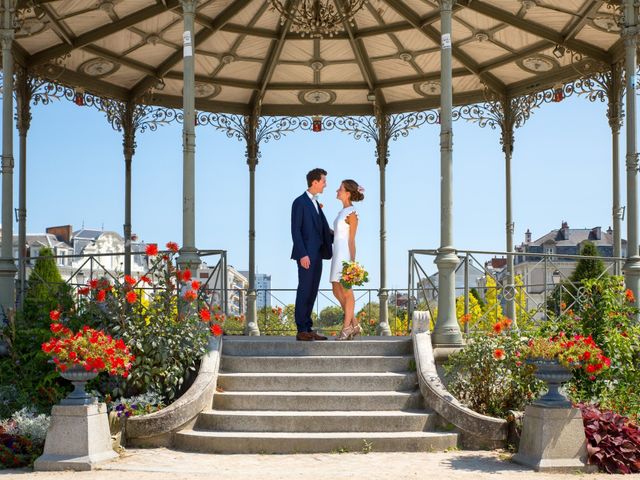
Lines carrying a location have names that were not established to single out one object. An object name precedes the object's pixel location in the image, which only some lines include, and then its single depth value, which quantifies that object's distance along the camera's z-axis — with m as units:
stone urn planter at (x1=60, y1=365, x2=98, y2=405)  8.41
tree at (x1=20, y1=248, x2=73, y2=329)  10.37
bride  11.14
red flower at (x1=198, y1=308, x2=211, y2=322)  10.20
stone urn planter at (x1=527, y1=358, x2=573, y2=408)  8.38
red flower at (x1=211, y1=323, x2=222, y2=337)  10.13
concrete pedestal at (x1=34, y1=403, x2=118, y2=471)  8.17
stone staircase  8.88
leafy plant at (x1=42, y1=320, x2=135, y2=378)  8.37
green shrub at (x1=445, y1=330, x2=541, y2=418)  9.32
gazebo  12.17
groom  11.05
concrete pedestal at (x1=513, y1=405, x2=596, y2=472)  8.12
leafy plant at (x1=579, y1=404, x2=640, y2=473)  8.17
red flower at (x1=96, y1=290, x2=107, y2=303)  9.86
